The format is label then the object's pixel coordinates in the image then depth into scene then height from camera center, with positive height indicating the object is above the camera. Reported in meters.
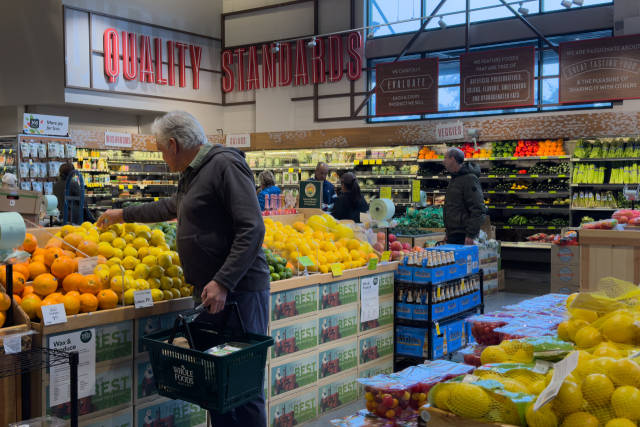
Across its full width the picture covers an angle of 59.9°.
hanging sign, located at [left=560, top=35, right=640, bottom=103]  8.10 +1.74
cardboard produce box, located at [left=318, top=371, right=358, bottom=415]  3.82 -1.46
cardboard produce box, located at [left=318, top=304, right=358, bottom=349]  3.83 -0.98
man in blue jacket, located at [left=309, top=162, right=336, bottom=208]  8.08 -0.02
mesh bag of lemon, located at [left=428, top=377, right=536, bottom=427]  1.39 -0.55
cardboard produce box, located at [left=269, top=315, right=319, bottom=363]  3.49 -0.98
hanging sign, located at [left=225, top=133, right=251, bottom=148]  13.07 +1.09
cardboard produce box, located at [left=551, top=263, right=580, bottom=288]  6.85 -1.10
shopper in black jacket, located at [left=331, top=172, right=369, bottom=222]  6.50 -0.18
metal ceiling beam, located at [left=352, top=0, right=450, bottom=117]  11.00 +3.09
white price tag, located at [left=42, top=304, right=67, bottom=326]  2.41 -0.57
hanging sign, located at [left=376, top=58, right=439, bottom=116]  9.58 +1.76
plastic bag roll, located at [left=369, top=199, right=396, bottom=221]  5.99 -0.25
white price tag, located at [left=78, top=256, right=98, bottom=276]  2.78 -0.40
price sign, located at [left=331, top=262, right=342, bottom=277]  3.85 -0.58
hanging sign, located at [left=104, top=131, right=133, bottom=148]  11.13 +0.94
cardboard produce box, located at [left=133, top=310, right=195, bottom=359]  2.83 -0.73
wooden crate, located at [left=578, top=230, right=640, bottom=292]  3.78 -0.49
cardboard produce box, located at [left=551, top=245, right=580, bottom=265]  6.92 -0.86
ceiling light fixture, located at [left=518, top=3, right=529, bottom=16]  9.35 +2.95
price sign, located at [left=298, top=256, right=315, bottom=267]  3.70 -0.50
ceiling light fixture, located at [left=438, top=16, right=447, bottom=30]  10.38 +3.03
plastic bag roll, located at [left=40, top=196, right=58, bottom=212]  6.10 -0.18
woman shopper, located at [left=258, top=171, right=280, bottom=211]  7.28 +0.03
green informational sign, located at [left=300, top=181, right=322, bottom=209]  5.38 -0.08
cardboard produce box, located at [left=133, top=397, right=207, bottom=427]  2.87 -1.22
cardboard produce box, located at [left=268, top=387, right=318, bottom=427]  3.47 -1.45
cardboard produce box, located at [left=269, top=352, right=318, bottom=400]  3.46 -1.22
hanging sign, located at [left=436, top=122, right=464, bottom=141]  10.34 +1.04
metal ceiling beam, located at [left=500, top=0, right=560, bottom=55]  9.78 +2.84
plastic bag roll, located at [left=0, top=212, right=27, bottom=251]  2.32 -0.19
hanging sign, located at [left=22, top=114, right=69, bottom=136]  9.72 +1.09
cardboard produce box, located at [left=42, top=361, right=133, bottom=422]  2.52 -1.01
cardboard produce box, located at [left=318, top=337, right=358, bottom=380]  3.82 -1.22
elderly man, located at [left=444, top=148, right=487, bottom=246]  5.41 -0.17
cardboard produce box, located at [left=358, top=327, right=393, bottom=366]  4.15 -1.23
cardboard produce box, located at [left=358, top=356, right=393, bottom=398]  4.14 -1.40
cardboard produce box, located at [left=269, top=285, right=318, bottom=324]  3.48 -0.77
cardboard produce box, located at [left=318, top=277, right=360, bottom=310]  3.85 -0.76
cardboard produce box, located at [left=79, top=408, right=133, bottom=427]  2.66 -1.15
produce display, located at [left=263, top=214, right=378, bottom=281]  3.80 -0.44
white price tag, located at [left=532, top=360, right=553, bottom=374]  1.64 -0.54
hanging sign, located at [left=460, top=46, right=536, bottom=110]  8.76 +1.75
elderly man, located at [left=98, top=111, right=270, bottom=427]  2.37 -0.17
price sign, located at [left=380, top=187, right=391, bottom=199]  6.69 -0.08
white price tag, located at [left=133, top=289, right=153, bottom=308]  2.75 -0.57
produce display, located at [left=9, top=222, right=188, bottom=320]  2.63 -0.43
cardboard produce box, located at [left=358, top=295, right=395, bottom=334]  4.19 -1.03
